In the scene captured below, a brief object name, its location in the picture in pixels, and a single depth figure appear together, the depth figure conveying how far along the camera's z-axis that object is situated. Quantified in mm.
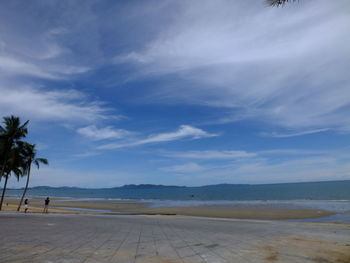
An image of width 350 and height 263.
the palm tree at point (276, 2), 4159
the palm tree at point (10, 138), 28891
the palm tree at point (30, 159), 34644
